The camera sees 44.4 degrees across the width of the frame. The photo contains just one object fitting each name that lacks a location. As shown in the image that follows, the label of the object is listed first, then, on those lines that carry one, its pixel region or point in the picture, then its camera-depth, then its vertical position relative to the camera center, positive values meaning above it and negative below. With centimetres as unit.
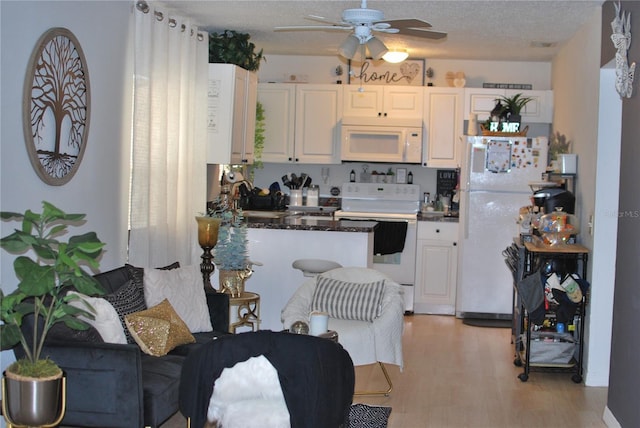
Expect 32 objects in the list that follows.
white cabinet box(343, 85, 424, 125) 786 +75
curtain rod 548 +113
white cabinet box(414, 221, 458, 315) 757 -83
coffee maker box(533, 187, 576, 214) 584 -13
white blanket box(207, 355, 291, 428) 311 -92
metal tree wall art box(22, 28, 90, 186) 394 +32
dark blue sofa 346 -96
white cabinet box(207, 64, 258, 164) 646 +49
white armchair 471 -92
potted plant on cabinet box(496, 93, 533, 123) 712 +66
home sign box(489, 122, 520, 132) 714 +50
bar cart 541 -106
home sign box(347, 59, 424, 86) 809 +108
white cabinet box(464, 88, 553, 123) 762 +77
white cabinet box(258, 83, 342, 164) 796 +58
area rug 440 -138
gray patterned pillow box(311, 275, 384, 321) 497 -79
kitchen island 600 -59
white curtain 549 +24
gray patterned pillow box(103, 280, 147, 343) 413 -71
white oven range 777 -25
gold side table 532 -98
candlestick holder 546 -48
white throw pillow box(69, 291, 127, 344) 374 -73
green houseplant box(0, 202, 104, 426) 300 -45
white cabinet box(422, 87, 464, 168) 782 +56
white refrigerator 713 -26
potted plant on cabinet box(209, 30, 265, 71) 671 +107
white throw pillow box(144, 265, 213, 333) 449 -72
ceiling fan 430 +86
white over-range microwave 780 +34
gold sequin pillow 412 -86
